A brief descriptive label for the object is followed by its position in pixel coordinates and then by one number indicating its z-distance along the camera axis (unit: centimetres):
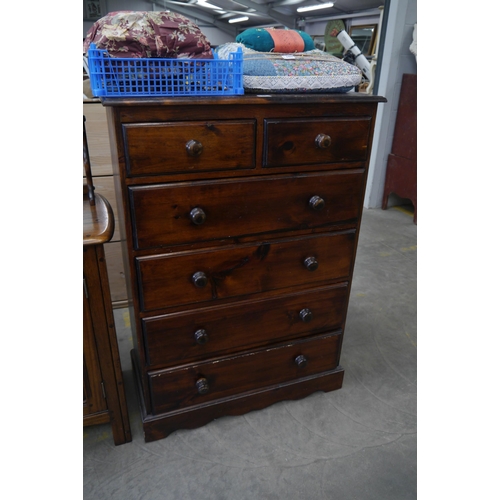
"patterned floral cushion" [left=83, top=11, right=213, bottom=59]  105
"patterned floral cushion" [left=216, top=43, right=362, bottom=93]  123
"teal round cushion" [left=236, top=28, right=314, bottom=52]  135
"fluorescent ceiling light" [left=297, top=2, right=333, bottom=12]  988
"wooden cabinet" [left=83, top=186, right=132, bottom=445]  121
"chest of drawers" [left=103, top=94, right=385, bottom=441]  113
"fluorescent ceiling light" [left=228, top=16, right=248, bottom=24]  1363
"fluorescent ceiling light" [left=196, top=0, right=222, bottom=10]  1218
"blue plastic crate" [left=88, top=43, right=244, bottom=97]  106
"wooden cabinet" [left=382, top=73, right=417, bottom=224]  358
